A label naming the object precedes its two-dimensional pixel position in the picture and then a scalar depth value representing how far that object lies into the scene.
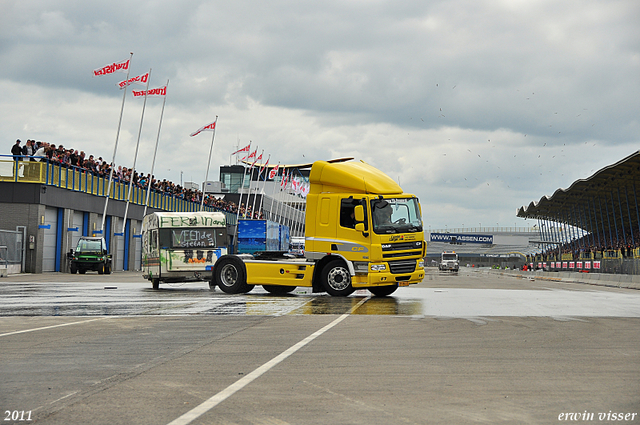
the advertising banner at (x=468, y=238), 164.49
